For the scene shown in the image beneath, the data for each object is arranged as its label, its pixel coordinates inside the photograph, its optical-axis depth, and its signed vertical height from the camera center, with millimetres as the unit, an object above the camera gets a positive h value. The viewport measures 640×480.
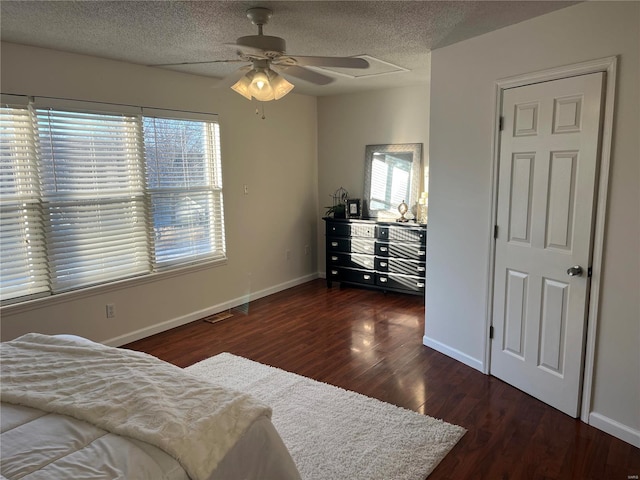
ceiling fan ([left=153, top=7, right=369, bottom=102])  2410 +660
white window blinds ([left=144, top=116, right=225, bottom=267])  4180 -54
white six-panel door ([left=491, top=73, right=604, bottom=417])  2580 -333
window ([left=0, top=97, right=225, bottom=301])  3309 -91
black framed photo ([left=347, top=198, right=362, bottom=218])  5688 -348
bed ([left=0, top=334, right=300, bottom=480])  1373 -820
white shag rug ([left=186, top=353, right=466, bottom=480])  2277 -1426
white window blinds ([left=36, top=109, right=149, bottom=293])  3469 -109
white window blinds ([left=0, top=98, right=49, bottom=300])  3223 -177
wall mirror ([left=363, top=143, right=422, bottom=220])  5305 +29
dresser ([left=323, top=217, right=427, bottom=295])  5059 -867
